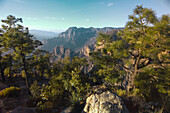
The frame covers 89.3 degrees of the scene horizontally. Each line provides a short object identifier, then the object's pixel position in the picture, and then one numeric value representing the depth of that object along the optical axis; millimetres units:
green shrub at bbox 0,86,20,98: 9219
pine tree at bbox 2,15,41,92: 9516
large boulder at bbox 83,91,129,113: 4735
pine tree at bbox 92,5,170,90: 7336
